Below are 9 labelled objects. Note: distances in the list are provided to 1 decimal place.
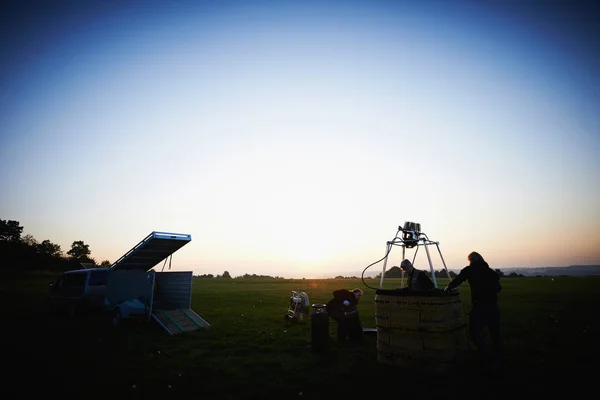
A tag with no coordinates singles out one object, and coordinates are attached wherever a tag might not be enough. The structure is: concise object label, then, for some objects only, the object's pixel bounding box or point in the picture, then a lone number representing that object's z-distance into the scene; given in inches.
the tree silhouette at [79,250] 3269.2
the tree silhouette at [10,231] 3009.8
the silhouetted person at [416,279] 338.3
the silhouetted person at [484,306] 287.0
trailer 481.4
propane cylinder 358.3
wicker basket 277.4
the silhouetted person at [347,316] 409.1
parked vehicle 542.9
